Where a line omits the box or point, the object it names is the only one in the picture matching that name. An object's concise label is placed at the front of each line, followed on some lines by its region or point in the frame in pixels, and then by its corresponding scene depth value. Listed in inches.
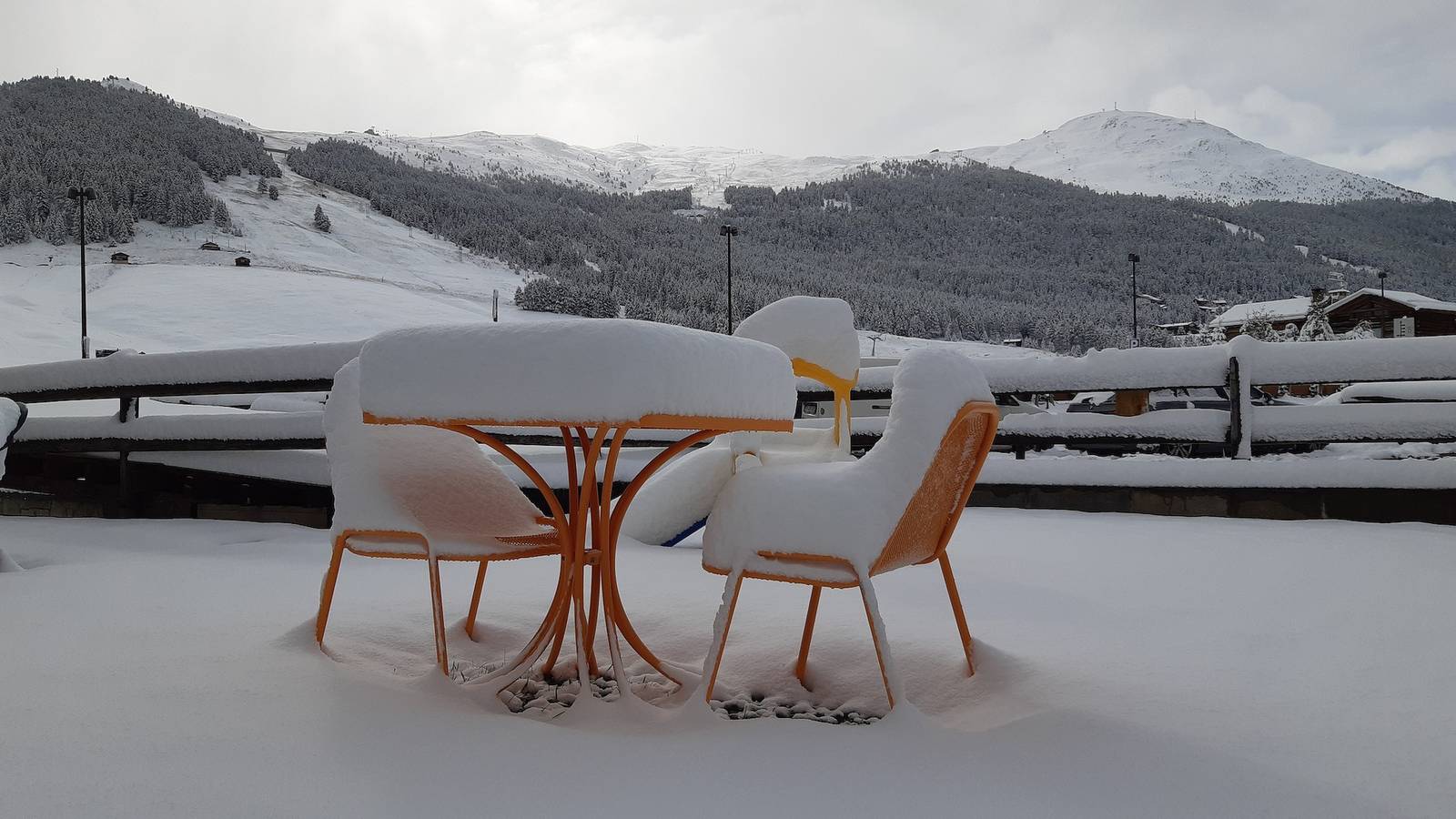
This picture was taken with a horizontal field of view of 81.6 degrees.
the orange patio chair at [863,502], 63.6
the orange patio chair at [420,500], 76.0
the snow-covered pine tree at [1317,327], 1199.0
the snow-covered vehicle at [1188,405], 336.5
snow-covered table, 61.6
